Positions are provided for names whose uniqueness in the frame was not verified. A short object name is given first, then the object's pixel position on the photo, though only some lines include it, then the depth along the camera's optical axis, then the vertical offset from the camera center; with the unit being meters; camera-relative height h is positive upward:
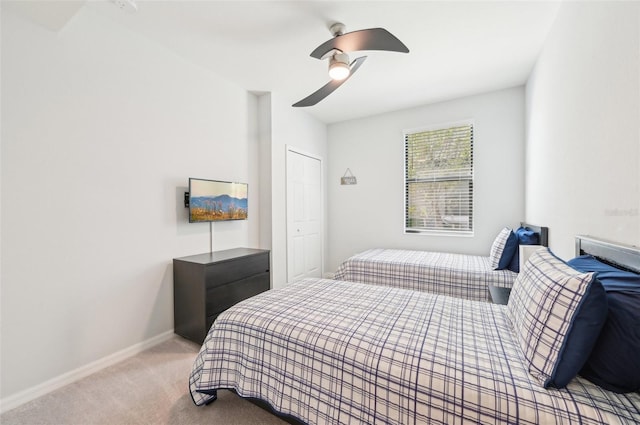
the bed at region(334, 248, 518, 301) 2.48 -0.69
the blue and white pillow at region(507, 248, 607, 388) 0.86 -0.42
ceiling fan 1.81 +1.22
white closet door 3.76 -0.13
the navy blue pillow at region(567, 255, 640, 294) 0.91 -0.28
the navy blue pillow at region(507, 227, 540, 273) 2.39 -0.32
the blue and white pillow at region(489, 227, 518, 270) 2.54 -0.44
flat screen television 2.58 +0.08
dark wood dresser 2.30 -0.74
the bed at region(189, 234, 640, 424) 0.86 -0.62
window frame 3.50 +0.32
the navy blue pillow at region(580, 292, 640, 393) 0.82 -0.47
